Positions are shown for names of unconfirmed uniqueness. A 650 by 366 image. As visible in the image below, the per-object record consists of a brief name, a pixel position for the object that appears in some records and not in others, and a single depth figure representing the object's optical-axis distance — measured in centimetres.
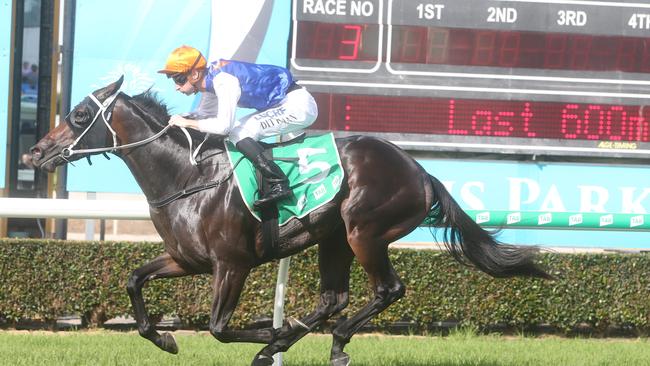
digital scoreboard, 1423
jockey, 802
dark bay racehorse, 799
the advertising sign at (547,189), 1473
